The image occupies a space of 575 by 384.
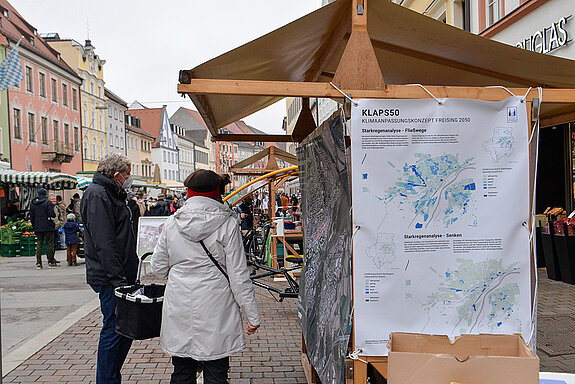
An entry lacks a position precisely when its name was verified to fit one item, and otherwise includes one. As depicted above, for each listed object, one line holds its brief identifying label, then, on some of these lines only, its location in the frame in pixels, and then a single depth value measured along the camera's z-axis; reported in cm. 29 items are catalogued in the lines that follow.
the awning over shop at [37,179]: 1859
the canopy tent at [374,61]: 322
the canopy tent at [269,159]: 1523
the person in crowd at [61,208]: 1613
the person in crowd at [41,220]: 1358
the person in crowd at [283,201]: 2445
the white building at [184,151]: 9544
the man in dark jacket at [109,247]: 427
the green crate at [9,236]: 1706
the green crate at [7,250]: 1709
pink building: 3489
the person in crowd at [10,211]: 2255
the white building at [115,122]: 5650
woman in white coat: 355
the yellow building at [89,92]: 4884
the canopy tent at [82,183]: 1956
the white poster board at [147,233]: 1004
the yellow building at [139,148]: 6538
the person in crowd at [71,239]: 1420
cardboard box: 211
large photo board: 339
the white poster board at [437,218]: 322
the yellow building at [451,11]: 1617
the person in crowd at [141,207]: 1805
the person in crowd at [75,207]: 1670
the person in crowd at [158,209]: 1678
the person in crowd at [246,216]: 1794
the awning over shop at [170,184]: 4756
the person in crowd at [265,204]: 2825
